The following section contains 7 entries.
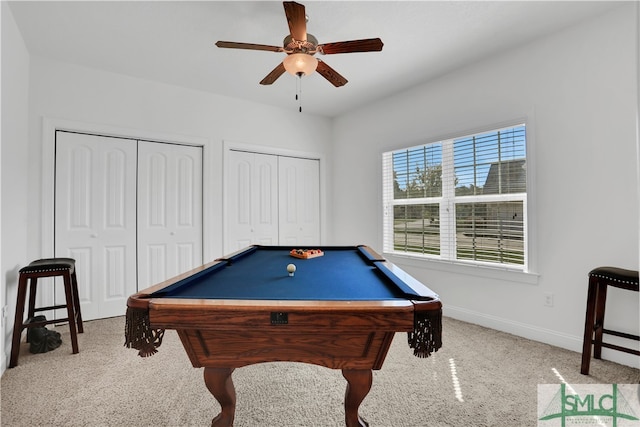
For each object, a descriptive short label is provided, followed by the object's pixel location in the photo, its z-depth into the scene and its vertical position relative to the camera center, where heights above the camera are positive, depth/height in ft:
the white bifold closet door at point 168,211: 11.57 +0.30
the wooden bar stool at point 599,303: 6.57 -1.96
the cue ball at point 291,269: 5.60 -0.91
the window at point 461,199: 9.55 +0.65
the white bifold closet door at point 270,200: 13.53 +0.85
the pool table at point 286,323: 3.72 -1.25
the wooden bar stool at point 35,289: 7.41 -1.91
